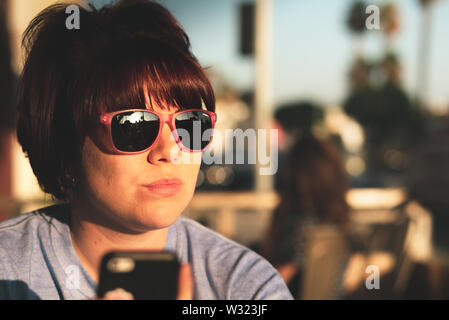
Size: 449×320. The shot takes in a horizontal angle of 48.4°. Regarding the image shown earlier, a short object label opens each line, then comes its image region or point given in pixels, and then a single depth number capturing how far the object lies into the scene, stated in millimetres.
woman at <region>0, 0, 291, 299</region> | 930
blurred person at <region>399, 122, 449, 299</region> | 3823
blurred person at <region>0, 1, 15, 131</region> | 3025
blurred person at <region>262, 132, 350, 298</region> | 2932
